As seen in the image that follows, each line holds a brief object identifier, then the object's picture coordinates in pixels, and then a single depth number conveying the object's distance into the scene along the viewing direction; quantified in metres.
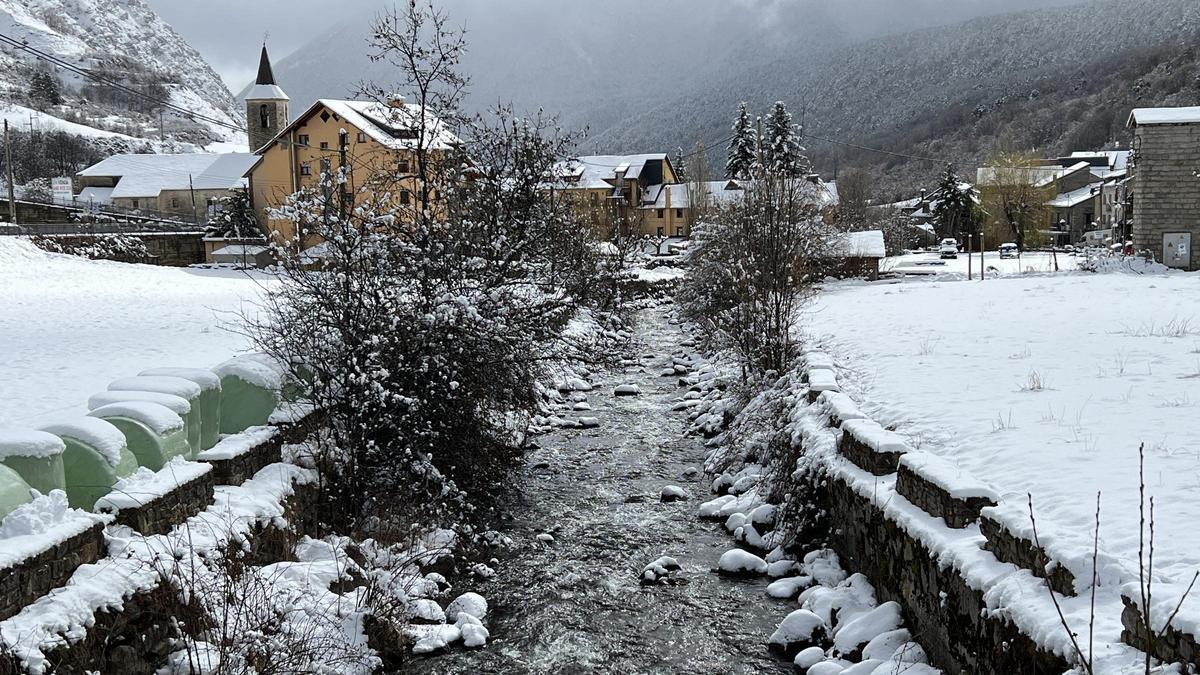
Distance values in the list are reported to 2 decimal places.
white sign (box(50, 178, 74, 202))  69.38
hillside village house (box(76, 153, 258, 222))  84.44
